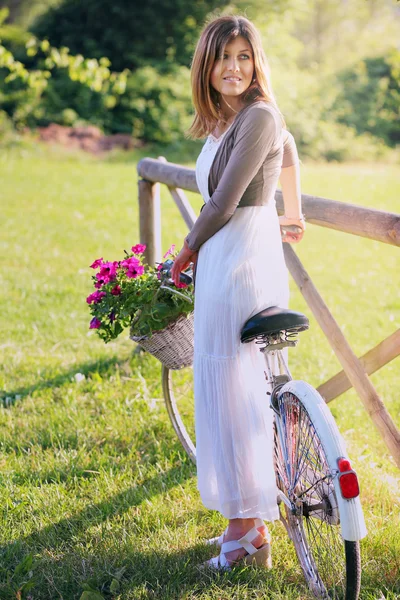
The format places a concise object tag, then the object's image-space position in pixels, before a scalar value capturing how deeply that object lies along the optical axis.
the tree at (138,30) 20.89
